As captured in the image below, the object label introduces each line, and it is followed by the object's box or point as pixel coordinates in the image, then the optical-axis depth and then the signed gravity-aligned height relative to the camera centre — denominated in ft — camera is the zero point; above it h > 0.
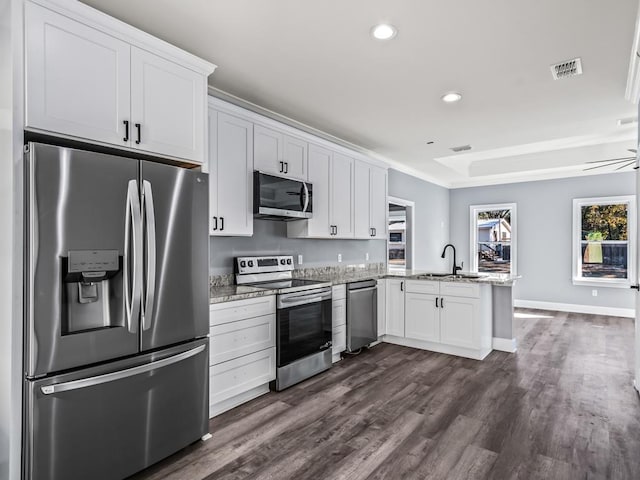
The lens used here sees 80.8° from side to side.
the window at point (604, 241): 20.99 -0.22
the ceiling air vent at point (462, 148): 17.61 +4.27
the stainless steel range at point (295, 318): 10.46 -2.37
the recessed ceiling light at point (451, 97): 11.41 +4.35
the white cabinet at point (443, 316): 13.43 -2.99
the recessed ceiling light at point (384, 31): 7.82 +4.39
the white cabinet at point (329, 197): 13.41 +1.55
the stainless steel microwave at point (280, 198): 11.03 +1.27
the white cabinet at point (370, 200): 15.76 +1.65
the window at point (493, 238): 24.82 -0.04
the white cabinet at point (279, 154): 11.31 +2.70
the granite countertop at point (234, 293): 8.88 -1.40
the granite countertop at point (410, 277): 13.51 -1.52
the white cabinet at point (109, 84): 5.85 +2.77
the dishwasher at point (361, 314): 13.42 -2.84
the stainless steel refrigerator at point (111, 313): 5.55 -1.26
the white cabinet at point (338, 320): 12.85 -2.84
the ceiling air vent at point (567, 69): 9.39 +4.35
